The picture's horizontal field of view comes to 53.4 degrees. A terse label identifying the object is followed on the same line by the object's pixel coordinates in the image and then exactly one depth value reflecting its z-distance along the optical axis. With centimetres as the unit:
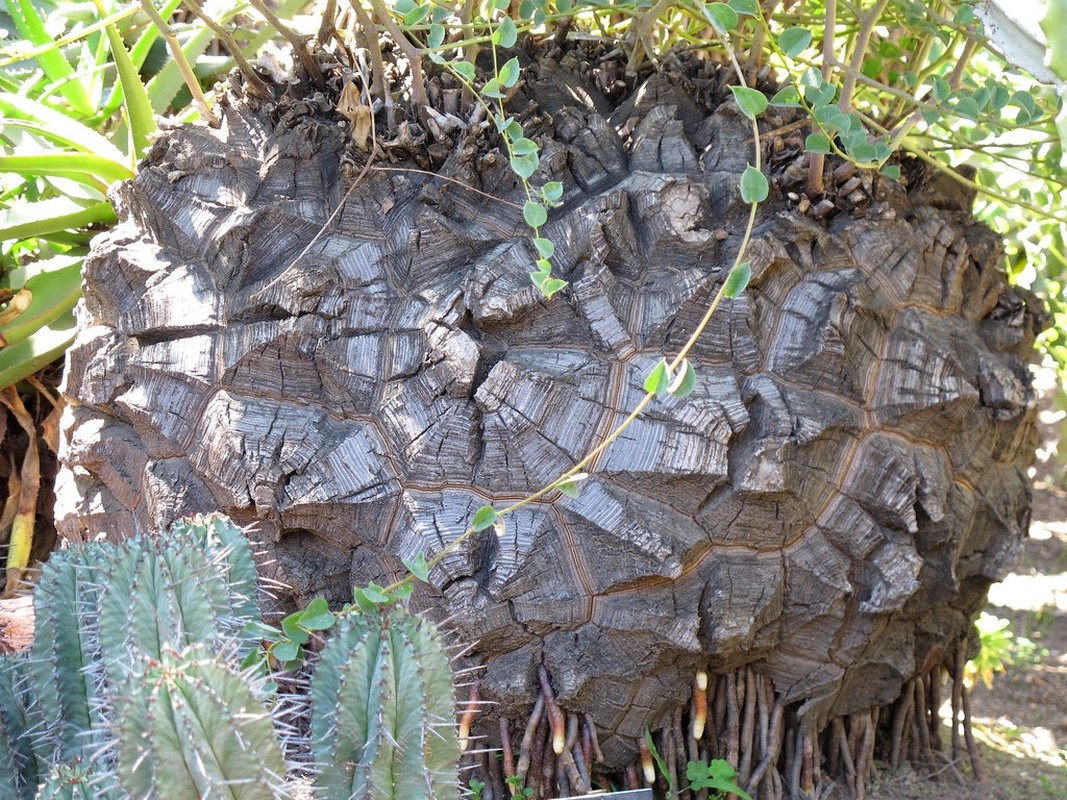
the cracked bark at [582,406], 142
